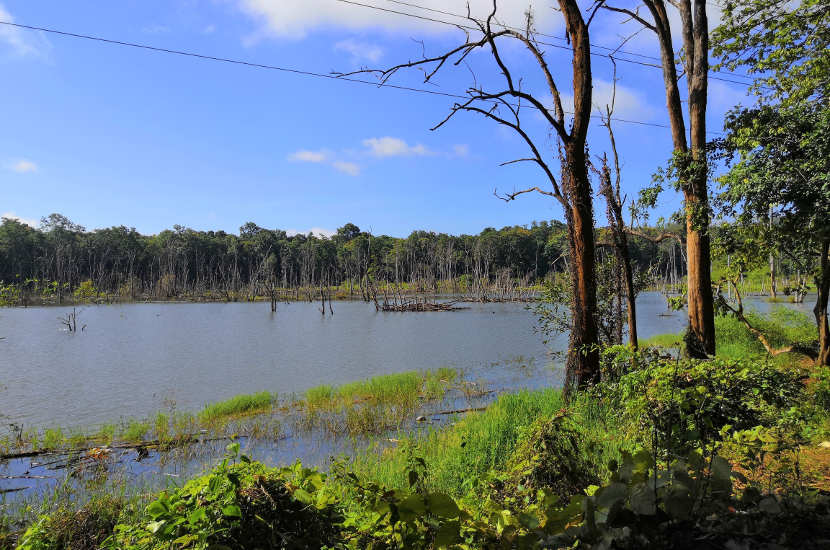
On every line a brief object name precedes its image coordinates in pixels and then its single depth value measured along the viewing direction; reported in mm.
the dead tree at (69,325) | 32750
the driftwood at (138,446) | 9023
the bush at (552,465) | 3834
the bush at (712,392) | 4734
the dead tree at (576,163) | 7531
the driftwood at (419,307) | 52562
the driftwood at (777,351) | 11109
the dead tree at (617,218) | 9555
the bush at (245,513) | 1835
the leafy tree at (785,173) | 7422
